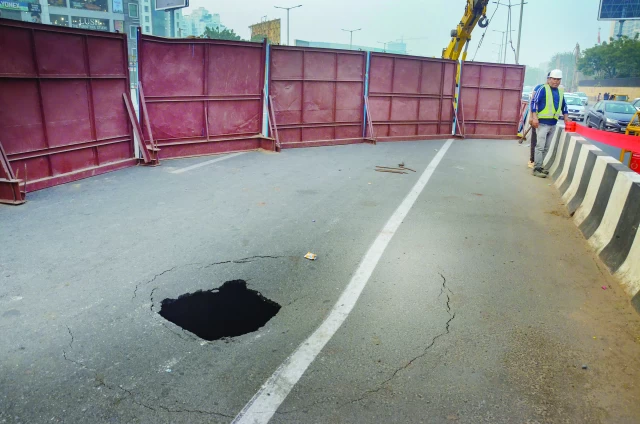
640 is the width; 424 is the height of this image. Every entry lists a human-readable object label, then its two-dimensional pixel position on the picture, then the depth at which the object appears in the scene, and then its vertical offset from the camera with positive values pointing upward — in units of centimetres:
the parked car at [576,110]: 2883 -110
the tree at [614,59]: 5778 +415
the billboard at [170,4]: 3700 +630
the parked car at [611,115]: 1939 -97
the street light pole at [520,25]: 4462 +591
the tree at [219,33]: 6888 +754
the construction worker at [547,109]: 1010 -37
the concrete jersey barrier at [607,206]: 463 -140
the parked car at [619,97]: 3845 -43
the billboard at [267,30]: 6319 +767
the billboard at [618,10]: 5056 +865
